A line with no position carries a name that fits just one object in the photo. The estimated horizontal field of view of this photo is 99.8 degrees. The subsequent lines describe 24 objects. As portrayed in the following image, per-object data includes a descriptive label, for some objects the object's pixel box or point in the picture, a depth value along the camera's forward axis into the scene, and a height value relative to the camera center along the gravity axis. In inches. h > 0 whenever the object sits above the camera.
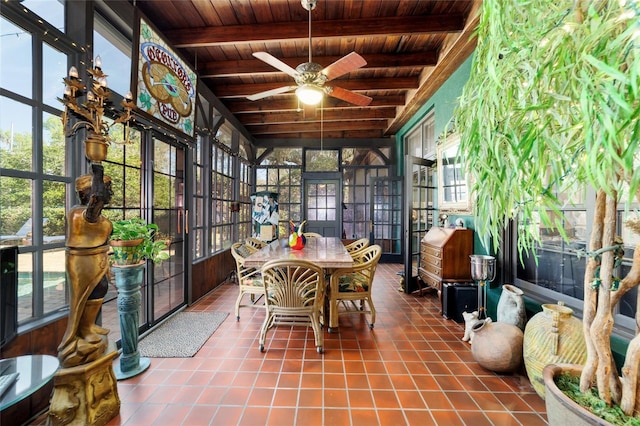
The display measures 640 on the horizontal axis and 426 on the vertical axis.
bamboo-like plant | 28.7 +11.7
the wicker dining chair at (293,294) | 94.3 -29.0
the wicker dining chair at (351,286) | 109.3 -31.1
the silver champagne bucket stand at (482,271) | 108.0 -23.5
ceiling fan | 98.3 +53.6
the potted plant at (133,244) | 79.1 -9.1
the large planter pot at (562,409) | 43.1 -33.2
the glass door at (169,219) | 116.5 -2.8
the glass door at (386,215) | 266.5 -2.1
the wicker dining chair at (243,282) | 115.3 -30.6
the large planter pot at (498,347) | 82.3 -41.8
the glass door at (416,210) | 157.6 +1.8
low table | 40.9 -27.6
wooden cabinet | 130.8 -21.6
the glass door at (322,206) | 276.1 +7.2
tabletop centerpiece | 133.3 -13.9
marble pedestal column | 81.6 -30.5
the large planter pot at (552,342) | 68.6 -34.0
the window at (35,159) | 60.9 +13.5
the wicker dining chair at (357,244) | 152.4 -18.5
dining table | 99.0 -17.6
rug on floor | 95.6 -48.8
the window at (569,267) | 72.1 -19.0
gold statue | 59.1 -10.8
